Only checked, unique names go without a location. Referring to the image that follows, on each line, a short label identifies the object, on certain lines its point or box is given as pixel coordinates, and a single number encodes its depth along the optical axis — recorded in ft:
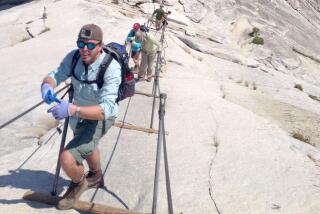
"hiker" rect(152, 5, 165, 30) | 44.76
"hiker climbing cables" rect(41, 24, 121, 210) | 12.02
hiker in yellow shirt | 33.12
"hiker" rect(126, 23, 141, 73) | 32.37
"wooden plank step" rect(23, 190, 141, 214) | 14.21
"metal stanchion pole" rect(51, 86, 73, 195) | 14.19
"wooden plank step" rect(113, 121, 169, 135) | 23.22
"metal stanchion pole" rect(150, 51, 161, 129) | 26.13
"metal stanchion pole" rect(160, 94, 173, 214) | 11.33
